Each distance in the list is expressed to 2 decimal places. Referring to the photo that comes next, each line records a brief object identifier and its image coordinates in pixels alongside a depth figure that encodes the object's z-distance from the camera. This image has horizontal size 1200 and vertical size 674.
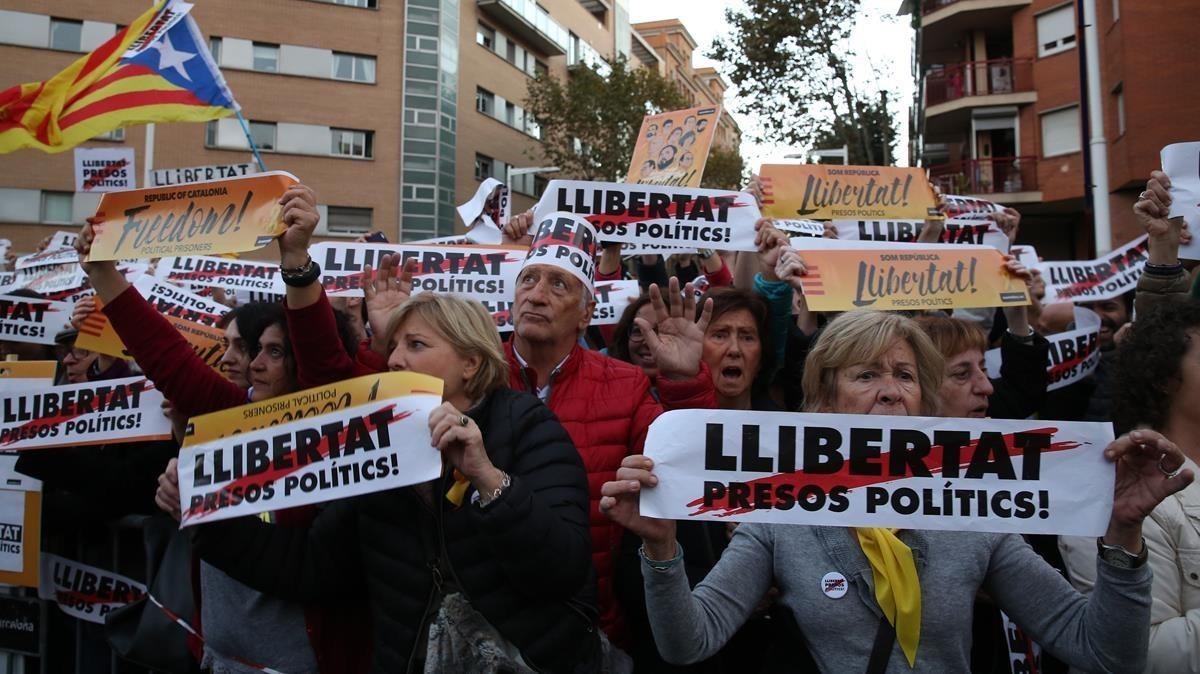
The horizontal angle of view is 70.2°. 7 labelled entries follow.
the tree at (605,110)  30.52
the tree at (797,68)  20.69
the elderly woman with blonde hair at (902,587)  2.07
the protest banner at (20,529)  4.03
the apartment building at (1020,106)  20.31
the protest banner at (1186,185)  3.95
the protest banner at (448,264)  4.45
